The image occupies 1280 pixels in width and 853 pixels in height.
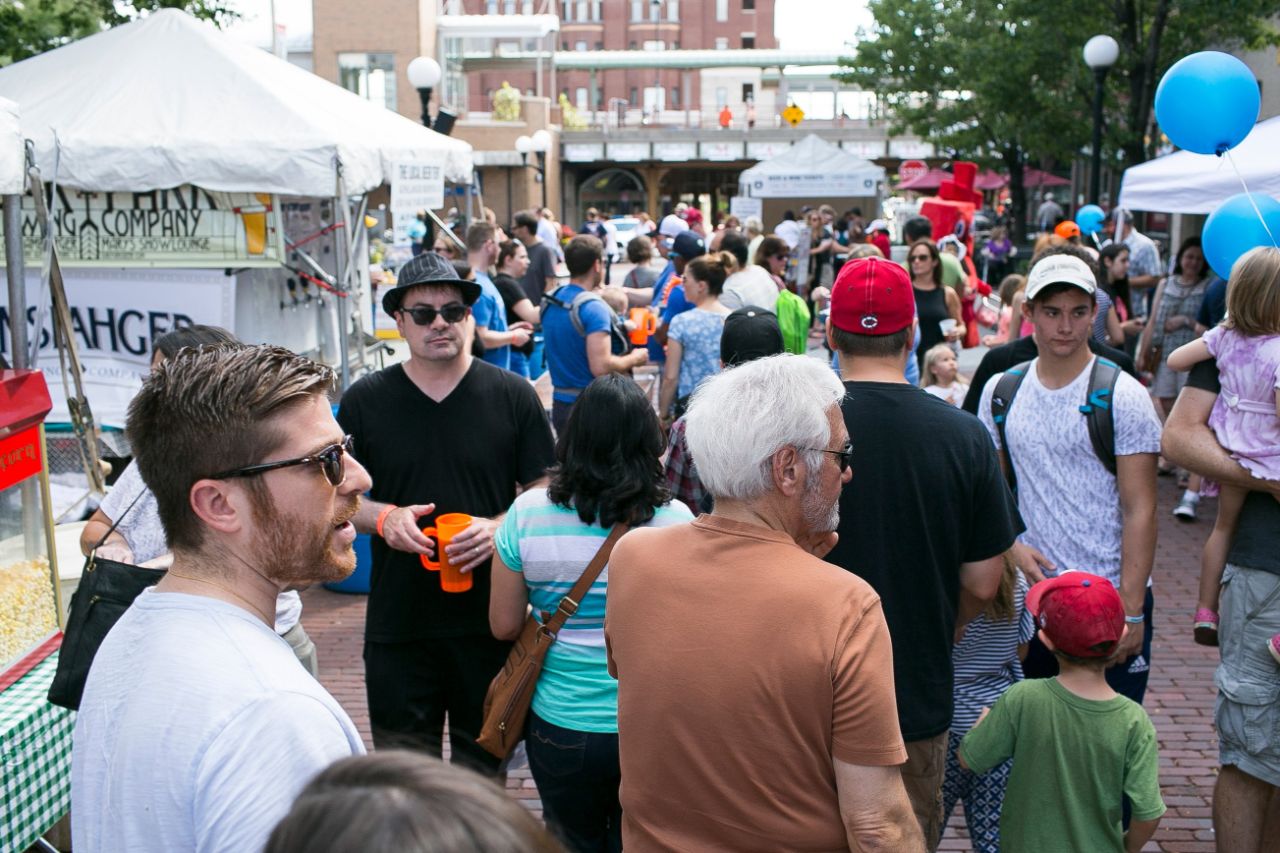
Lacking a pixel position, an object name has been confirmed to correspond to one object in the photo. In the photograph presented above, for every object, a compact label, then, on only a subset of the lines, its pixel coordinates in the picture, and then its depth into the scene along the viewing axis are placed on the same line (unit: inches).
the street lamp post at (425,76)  602.9
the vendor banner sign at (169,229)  319.9
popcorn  151.3
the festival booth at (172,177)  301.1
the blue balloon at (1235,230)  195.5
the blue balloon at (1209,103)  206.4
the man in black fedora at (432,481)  148.4
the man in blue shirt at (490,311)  339.3
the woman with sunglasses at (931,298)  336.8
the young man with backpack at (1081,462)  143.9
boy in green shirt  123.4
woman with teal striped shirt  124.3
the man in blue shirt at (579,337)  293.9
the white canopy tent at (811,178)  957.2
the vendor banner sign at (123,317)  317.1
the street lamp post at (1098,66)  551.8
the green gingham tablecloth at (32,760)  136.2
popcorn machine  150.1
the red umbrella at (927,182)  1397.6
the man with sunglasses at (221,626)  60.4
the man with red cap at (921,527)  113.8
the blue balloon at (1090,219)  549.3
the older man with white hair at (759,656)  83.1
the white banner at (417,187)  351.6
